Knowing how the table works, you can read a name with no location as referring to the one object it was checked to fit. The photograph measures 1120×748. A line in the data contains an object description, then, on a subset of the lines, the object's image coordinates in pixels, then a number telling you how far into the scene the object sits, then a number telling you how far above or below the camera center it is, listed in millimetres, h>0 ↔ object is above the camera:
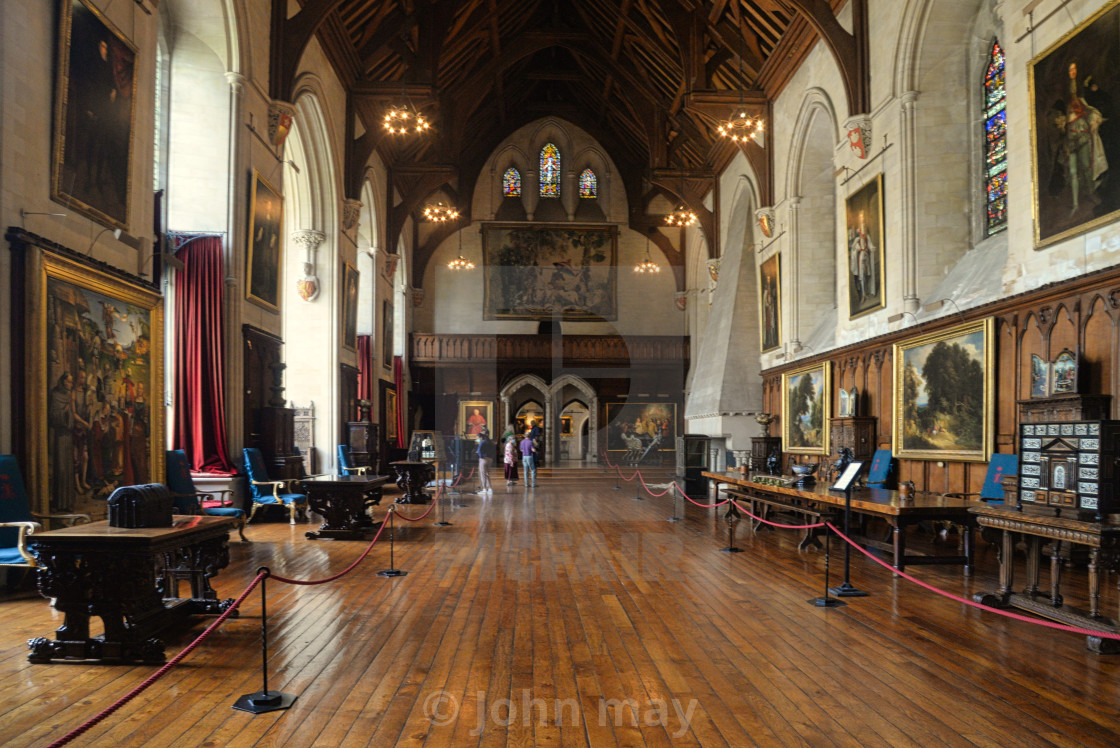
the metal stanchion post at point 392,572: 5605 -1277
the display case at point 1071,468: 3785 -351
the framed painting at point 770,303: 13258 +1880
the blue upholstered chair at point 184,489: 6562 -747
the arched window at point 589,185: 21953 +6561
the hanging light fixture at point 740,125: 10984 +4269
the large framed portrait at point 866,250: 9422 +2039
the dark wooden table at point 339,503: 7500 -999
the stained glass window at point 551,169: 21906 +7013
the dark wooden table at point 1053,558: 3629 -838
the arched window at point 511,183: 21781 +6573
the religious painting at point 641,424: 20797 -552
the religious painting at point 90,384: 4945 +171
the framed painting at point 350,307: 13469 +1841
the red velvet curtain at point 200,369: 7973 +407
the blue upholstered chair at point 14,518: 4266 -675
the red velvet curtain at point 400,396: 18453 +240
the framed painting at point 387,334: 16969 +1700
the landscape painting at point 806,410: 10867 -101
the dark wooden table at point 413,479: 10633 -1088
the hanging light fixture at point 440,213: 15859 +4247
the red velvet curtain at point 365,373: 15180 +683
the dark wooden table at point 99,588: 3471 -862
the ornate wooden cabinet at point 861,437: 9344 -423
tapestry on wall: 21281 +3869
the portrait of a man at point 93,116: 5293 +2243
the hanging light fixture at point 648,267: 18284 +3427
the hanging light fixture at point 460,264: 18541 +3573
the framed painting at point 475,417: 20516 -330
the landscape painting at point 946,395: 7109 +91
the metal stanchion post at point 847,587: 4902 -1241
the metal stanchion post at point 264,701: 2863 -1169
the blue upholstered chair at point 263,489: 8188 -959
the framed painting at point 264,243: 9039 +2094
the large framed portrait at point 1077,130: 5598 +2208
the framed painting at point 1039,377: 6070 +221
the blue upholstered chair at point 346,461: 12038 -931
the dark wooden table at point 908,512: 5355 -807
